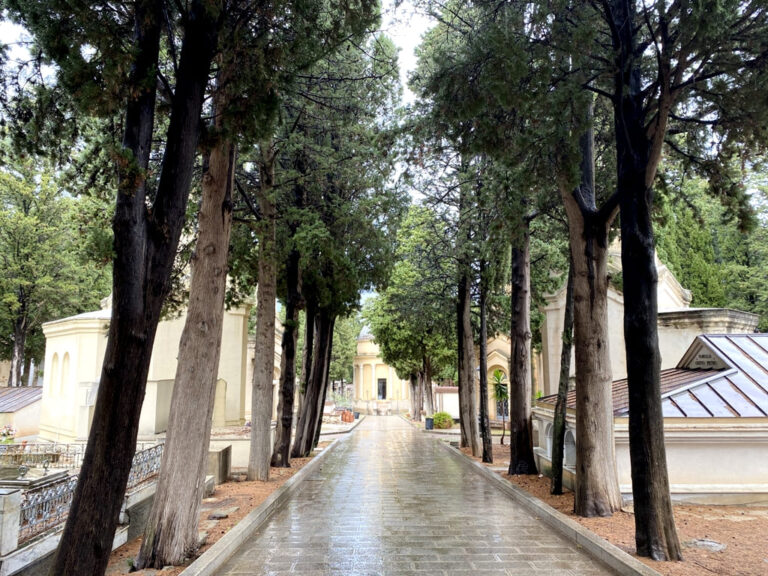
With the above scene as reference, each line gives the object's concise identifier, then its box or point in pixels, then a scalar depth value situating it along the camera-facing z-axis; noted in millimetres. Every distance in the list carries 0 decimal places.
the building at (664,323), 17422
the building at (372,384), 62938
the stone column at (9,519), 5039
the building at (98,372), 19375
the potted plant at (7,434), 16519
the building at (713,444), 9367
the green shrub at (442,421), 31859
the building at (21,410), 23125
